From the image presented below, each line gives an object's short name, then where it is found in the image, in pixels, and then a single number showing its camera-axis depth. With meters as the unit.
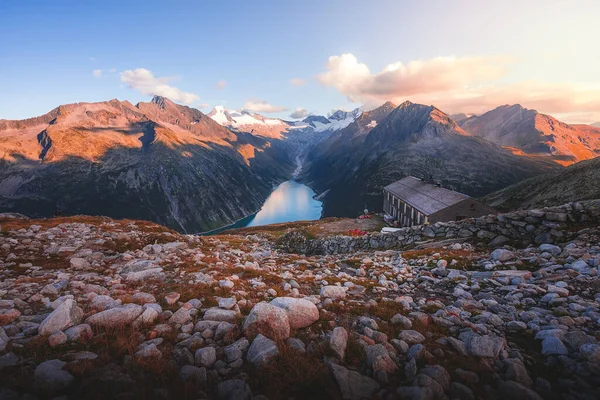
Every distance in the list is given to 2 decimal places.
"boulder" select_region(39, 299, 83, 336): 5.37
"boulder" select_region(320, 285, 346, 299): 8.64
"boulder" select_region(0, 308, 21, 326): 5.98
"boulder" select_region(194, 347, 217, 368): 4.74
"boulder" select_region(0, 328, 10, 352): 4.73
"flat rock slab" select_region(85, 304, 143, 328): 5.79
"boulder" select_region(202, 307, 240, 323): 6.40
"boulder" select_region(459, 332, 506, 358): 5.27
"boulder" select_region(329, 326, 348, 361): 5.11
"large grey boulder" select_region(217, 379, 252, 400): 4.00
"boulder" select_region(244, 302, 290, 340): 5.64
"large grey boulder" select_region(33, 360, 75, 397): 3.72
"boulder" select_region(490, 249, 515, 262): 12.37
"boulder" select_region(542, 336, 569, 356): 5.30
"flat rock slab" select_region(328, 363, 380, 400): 4.21
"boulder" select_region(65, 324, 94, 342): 5.18
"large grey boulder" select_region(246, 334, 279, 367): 4.77
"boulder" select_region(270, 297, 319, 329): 6.29
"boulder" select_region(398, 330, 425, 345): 5.69
